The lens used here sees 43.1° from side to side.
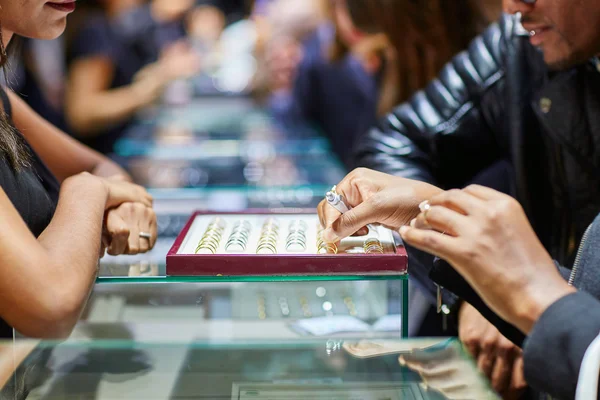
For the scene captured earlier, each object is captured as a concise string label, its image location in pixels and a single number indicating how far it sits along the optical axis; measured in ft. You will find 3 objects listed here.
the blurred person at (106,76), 11.48
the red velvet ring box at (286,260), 3.06
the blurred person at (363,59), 7.40
